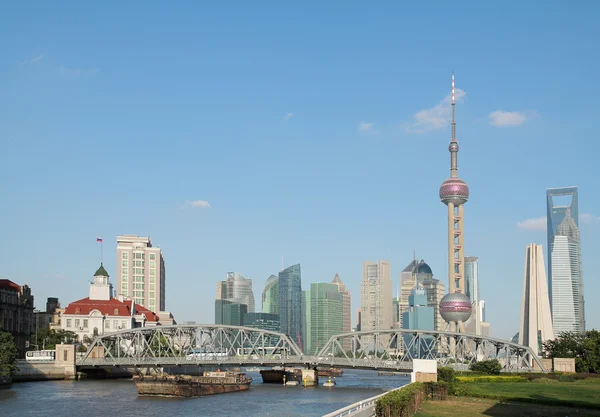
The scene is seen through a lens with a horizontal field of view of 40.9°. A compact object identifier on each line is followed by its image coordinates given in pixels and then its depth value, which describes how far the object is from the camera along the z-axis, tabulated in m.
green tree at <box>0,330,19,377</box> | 113.81
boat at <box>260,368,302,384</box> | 154.50
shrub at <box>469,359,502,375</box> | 121.88
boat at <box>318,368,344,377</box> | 190.19
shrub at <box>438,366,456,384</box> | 80.56
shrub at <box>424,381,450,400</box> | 69.44
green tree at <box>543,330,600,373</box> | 128.50
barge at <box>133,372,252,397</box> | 109.44
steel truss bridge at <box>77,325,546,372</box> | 137.85
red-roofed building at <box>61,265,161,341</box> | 187.00
